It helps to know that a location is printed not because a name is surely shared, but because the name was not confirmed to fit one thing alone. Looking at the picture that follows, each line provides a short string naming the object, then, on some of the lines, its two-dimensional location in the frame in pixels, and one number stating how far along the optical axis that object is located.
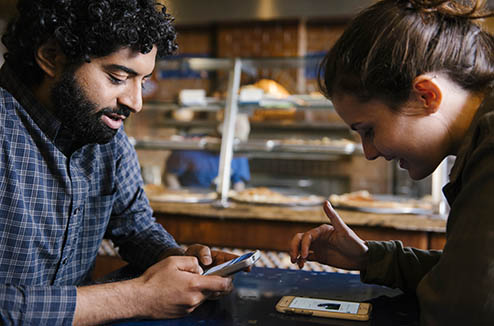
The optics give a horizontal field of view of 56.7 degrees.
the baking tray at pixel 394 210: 2.75
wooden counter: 2.56
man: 1.33
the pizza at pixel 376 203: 2.82
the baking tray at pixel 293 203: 2.96
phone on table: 1.07
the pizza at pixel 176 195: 3.17
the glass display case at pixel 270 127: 3.27
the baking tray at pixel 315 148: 3.08
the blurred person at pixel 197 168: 4.18
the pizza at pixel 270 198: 2.98
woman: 0.81
